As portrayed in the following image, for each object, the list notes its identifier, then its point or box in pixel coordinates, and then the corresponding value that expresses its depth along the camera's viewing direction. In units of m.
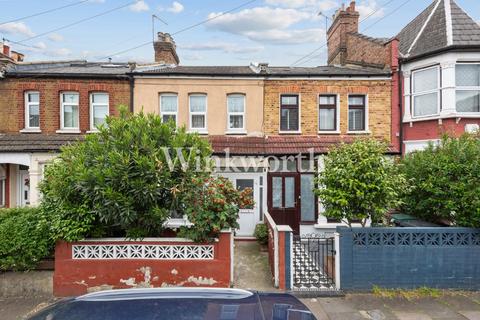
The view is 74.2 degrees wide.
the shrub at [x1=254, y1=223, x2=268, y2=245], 10.42
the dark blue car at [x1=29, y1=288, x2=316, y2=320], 2.87
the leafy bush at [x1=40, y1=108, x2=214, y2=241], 6.76
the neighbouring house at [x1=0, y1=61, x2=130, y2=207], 12.20
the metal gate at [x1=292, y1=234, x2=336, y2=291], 7.19
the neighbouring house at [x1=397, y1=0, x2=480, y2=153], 10.84
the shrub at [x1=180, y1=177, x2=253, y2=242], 6.83
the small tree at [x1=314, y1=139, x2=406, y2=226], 7.09
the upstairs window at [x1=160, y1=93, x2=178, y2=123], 12.47
